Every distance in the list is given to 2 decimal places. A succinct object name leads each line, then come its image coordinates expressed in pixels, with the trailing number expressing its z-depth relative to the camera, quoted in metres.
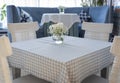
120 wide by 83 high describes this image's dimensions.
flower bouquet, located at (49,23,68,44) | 1.20
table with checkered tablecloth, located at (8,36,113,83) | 0.85
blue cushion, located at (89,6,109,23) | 2.92
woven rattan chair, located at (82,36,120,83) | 0.79
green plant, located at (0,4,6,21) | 3.24
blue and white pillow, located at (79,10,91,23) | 3.26
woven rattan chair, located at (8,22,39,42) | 1.43
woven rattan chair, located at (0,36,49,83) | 0.77
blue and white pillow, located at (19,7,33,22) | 2.90
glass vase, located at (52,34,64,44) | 1.20
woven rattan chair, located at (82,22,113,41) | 1.44
